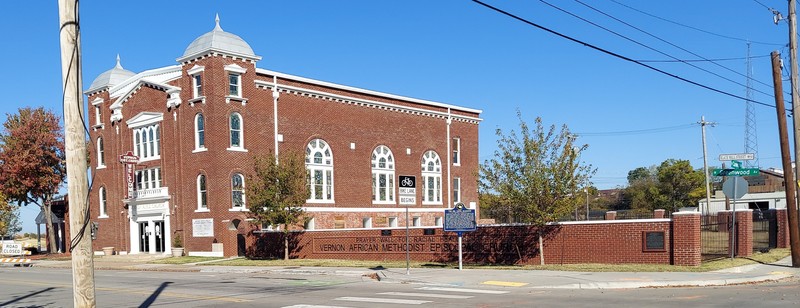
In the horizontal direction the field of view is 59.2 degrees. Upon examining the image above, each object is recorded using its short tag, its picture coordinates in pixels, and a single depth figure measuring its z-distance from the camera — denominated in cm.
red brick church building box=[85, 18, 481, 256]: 4009
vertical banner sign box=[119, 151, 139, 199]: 4372
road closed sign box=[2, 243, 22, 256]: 4466
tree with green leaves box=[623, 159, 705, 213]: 8838
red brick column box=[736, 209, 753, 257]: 2602
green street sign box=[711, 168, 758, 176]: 2358
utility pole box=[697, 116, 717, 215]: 5901
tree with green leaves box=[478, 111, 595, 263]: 2388
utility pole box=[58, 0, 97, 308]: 806
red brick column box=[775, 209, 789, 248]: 3088
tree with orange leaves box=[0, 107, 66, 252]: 4972
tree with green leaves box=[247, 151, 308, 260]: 3356
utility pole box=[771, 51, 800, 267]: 2206
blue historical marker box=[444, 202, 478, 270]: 2314
